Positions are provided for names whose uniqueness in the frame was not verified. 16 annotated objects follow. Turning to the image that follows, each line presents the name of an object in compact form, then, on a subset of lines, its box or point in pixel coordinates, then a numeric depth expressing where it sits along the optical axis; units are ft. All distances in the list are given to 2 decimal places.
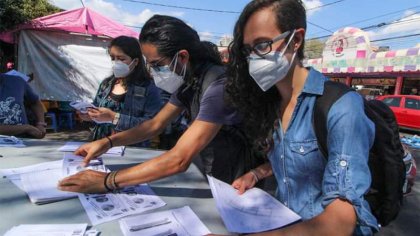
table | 3.71
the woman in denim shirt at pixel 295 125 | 3.02
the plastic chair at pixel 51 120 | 24.35
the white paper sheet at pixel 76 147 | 6.64
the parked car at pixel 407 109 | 38.52
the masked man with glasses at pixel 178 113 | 4.38
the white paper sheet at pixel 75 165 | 5.26
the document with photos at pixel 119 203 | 3.86
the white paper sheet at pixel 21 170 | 4.85
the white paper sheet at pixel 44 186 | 4.23
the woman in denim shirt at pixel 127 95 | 8.64
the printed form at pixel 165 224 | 3.52
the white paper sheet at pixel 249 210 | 3.62
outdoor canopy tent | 23.53
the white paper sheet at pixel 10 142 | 6.85
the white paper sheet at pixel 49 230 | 3.38
